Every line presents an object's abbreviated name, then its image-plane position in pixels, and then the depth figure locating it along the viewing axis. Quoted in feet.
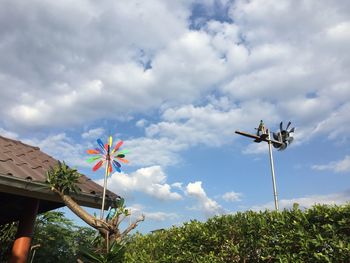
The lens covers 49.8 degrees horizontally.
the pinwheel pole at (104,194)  18.61
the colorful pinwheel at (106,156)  22.36
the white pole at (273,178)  38.69
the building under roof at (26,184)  16.03
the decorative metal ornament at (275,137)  43.40
